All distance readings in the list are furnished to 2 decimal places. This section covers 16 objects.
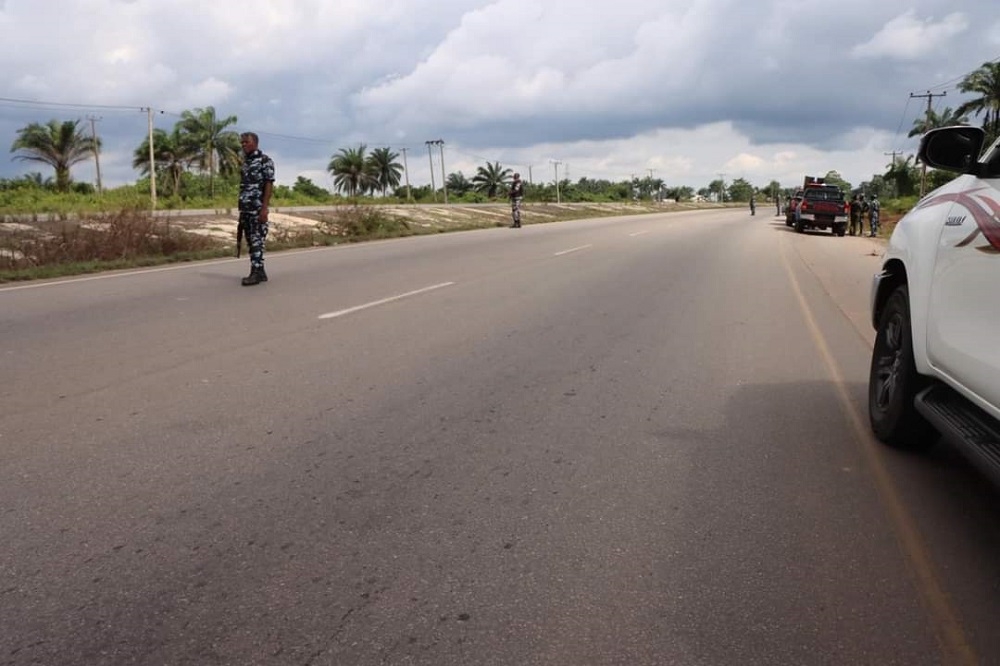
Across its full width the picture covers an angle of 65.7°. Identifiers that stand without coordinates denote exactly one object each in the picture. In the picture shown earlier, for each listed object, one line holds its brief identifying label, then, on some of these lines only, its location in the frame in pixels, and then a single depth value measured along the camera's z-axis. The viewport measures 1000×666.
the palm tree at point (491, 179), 95.69
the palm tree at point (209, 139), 59.12
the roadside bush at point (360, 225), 23.67
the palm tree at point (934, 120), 52.88
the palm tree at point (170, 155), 58.50
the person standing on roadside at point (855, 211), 32.34
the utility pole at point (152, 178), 43.16
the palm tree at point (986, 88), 50.59
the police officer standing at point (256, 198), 11.22
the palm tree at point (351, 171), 81.19
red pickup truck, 30.84
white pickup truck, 3.20
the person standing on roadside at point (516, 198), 29.05
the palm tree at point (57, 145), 50.47
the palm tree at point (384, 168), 87.44
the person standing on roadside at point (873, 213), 29.45
